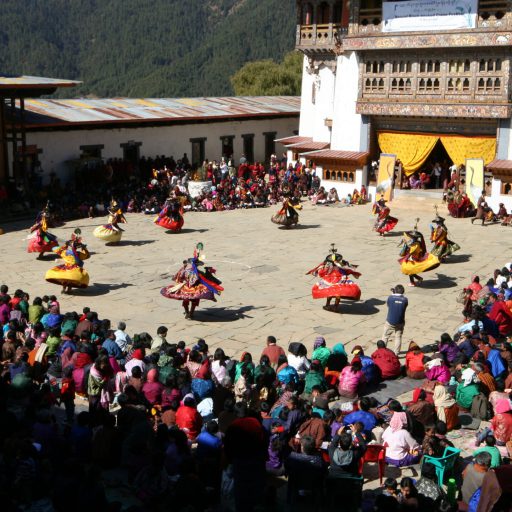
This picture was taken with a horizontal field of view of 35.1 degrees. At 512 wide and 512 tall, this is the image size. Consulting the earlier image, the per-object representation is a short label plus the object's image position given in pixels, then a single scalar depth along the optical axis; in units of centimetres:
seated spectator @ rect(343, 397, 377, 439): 967
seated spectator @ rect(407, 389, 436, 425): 1031
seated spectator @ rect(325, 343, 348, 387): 1226
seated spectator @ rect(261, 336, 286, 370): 1223
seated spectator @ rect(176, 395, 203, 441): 970
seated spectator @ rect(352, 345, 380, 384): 1208
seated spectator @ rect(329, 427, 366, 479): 837
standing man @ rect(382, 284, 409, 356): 1377
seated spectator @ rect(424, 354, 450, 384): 1177
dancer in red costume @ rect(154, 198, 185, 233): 2384
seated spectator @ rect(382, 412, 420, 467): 955
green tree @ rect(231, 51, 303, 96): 5778
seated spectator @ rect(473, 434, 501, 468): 855
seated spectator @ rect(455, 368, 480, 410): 1116
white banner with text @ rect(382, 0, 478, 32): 2775
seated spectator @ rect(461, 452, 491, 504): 819
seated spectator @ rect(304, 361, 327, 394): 1112
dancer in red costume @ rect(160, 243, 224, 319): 1553
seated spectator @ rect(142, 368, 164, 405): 1050
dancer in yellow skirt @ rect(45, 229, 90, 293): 1711
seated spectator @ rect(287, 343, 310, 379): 1199
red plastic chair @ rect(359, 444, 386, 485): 917
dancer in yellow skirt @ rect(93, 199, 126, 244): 2230
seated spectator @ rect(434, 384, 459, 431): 1066
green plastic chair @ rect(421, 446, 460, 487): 860
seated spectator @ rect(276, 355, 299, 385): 1122
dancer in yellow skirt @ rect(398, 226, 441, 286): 1828
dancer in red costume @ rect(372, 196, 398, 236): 2389
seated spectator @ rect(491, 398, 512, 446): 985
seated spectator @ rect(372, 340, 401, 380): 1252
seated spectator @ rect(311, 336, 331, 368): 1223
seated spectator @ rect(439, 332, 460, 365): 1247
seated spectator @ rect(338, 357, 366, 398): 1156
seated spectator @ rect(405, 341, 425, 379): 1249
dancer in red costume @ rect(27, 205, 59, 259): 2005
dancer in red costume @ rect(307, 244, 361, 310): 1619
